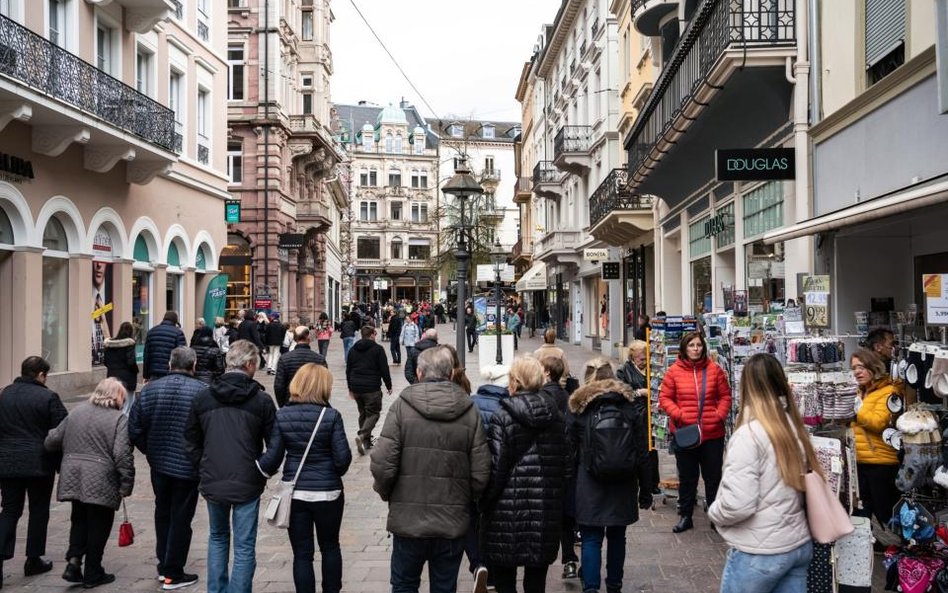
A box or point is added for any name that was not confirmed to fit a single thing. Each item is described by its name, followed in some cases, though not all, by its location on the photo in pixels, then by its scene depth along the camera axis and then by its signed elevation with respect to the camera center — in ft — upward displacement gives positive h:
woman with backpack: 18.85 -3.55
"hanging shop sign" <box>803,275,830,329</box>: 26.81 -0.06
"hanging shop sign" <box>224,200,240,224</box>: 93.30 +10.32
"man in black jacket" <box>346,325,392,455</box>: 37.32 -3.00
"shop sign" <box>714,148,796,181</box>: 35.24 +5.83
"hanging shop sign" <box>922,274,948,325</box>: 20.99 +0.11
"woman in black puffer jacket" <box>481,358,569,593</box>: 16.65 -3.58
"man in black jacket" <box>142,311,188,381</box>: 39.40 -1.75
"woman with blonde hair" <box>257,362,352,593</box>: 17.93 -3.20
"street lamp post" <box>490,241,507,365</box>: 86.99 +4.83
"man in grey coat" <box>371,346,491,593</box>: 15.64 -2.97
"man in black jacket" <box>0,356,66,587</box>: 21.12 -3.58
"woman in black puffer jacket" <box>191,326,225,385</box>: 36.96 -2.44
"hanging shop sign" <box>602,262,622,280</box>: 94.71 +3.84
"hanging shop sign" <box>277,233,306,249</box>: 120.26 +9.16
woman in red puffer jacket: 25.23 -2.76
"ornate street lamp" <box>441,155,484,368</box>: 43.70 +4.30
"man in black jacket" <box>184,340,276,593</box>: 18.67 -3.23
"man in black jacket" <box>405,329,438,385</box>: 41.60 -1.82
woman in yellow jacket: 20.88 -3.25
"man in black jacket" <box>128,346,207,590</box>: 20.62 -3.42
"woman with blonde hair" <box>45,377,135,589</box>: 20.43 -3.84
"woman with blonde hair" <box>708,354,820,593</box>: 12.97 -2.88
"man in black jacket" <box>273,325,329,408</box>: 33.86 -2.36
